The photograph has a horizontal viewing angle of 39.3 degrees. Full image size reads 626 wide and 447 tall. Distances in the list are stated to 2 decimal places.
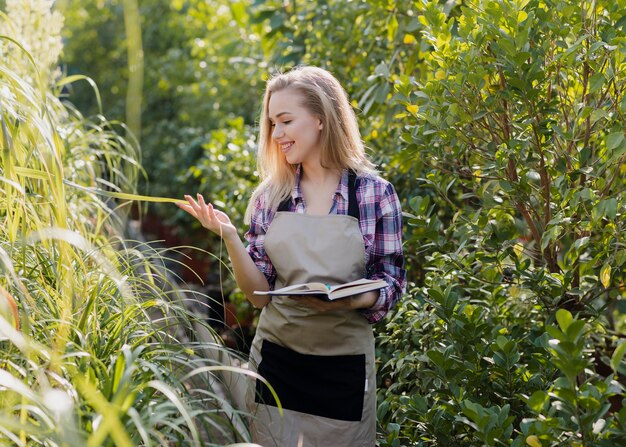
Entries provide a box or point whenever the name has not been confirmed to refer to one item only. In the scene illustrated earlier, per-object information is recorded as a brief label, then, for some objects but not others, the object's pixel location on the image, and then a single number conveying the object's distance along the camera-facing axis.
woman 2.50
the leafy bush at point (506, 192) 2.52
